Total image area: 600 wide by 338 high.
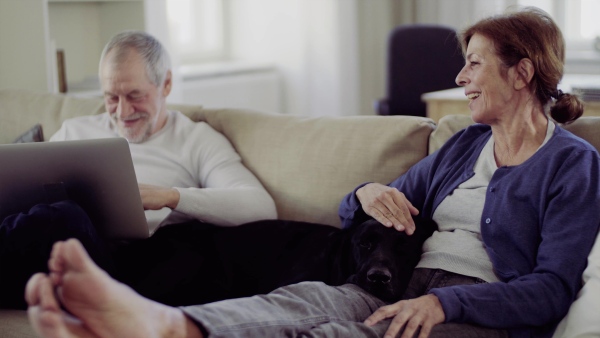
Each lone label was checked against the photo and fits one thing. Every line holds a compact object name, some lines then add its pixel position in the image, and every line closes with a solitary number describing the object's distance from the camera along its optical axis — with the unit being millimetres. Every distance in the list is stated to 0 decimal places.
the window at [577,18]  4234
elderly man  1930
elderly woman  1215
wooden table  3119
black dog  1708
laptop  1689
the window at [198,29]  4449
